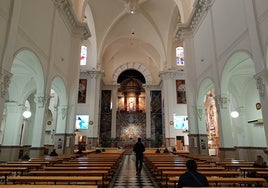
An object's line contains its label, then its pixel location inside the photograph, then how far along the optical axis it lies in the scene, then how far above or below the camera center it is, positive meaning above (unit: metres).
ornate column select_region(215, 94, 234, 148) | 9.24 +0.84
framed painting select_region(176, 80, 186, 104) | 22.20 +5.41
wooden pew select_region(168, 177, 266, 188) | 3.53 -0.70
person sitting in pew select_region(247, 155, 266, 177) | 5.72 -0.66
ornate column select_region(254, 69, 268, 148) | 5.93 +1.53
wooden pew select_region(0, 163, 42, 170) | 5.50 -0.73
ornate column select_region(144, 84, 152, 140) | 28.12 +4.42
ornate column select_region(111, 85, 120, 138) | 27.56 +4.46
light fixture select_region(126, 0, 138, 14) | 18.85 +12.59
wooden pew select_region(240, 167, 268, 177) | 4.96 -0.71
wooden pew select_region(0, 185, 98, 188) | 2.89 -0.68
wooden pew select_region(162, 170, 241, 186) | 4.20 -0.70
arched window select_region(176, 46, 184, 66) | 23.38 +9.73
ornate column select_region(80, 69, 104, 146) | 21.35 +4.47
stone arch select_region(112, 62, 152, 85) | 29.79 +10.52
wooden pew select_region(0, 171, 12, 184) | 4.23 -0.71
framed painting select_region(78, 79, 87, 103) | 22.56 +5.55
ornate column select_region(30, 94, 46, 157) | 8.97 +0.51
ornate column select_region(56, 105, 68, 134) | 12.15 +1.30
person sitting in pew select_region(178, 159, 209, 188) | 2.91 -0.57
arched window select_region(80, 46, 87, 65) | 23.28 +9.71
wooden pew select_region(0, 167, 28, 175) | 4.75 -0.71
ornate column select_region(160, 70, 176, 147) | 21.52 +4.81
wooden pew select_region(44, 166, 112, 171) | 4.78 -0.69
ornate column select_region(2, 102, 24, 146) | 12.62 +0.97
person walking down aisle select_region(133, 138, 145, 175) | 8.02 -0.37
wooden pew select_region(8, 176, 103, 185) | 3.49 -0.69
